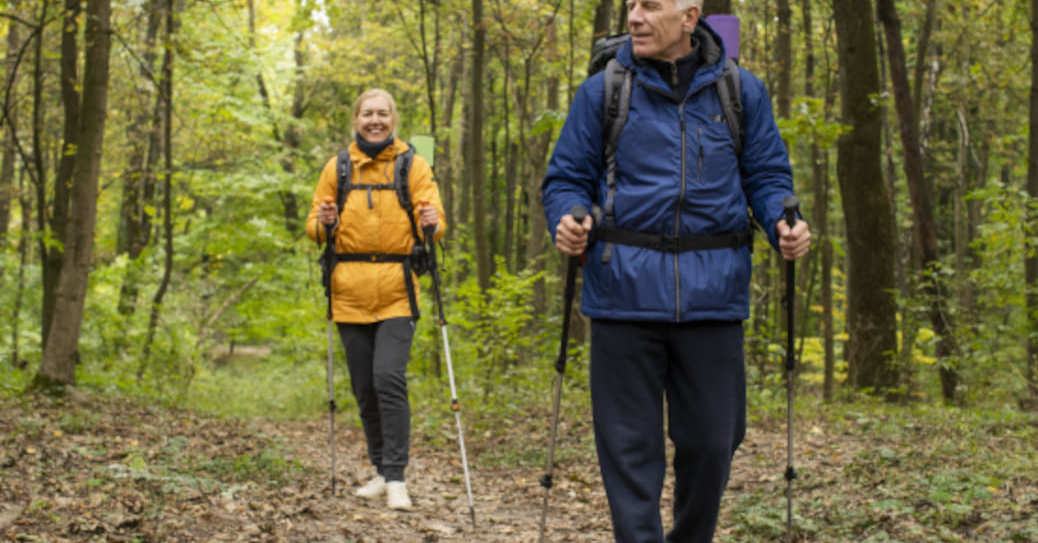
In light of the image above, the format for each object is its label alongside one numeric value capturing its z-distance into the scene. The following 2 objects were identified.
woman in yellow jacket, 5.93
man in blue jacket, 3.17
